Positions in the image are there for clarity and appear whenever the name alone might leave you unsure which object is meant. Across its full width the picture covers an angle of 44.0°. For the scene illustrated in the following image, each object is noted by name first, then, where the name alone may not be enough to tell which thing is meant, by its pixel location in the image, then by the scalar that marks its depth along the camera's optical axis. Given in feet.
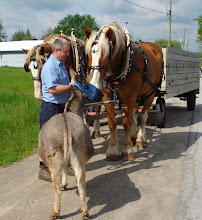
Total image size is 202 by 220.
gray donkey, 8.87
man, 10.67
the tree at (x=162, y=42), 195.19
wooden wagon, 22.70
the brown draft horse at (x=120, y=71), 12.03
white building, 156.76
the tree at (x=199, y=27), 157.07
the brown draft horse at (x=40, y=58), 13.91
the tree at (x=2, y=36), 262.88
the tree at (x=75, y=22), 222.48
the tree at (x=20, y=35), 274.36
